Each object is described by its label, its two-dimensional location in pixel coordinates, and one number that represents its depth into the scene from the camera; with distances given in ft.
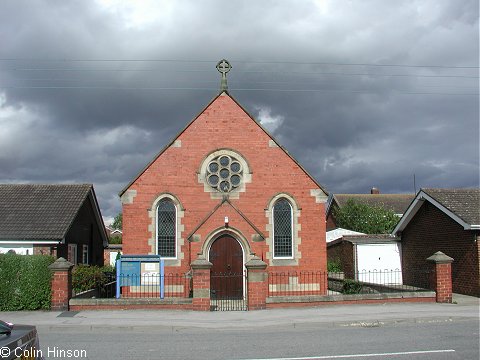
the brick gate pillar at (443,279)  55.36
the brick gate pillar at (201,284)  50.54
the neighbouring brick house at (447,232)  63.82
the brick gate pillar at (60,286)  50.44
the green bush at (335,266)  96.60
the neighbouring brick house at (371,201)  169.78
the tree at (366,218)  133.28
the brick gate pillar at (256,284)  50.88
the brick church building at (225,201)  66.23
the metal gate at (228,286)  64.71
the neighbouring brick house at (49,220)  72.84
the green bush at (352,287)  65.98
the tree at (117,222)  329.05
